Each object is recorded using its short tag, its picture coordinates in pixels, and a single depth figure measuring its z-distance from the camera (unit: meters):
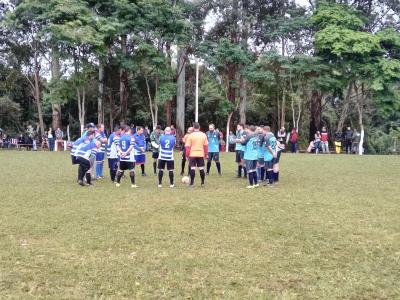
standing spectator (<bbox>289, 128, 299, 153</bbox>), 32.31
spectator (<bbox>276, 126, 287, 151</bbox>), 29.81
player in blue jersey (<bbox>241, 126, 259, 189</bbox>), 12.91
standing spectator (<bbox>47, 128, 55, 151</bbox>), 33.19
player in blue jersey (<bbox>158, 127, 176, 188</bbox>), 12.91
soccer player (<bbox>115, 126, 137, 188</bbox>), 12.64
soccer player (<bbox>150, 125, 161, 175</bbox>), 15.77
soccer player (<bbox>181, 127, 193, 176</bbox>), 15.59
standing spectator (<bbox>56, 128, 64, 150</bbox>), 33.03
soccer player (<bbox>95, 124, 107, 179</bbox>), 14.48
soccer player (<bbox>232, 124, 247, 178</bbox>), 14.71
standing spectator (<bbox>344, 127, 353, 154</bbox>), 33.59
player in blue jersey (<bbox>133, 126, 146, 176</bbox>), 15.60
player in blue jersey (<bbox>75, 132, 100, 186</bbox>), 13.13
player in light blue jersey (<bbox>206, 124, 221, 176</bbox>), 16.16
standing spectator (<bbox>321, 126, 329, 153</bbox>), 32.02
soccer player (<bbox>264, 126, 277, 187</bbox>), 12.93
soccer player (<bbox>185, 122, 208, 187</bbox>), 12.76
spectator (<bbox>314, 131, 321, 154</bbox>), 32.08
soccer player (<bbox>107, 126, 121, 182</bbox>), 14.06
